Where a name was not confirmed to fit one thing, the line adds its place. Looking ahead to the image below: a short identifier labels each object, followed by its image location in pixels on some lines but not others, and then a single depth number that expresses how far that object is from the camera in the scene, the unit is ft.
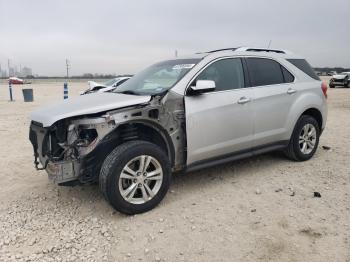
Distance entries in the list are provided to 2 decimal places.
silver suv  11.50
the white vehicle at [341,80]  93.86
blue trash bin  59.57
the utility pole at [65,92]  42.50
